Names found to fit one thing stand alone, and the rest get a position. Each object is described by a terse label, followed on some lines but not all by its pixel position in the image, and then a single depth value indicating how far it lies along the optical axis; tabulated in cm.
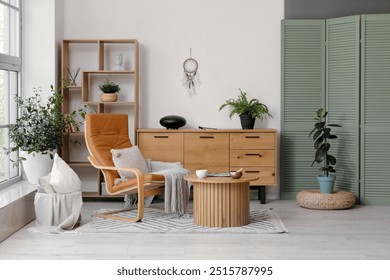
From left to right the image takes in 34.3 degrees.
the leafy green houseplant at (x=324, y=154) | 720
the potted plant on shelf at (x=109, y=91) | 749
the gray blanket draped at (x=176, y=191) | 628
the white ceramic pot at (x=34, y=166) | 680
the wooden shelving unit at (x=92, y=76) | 780
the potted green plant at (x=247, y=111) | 752
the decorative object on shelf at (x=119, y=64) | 758
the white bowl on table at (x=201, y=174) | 593
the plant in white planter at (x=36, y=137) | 668
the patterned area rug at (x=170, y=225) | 572
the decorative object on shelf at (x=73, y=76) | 761
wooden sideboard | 740
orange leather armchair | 612
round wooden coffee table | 582
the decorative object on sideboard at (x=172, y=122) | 750
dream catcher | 782
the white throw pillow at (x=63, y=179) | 590
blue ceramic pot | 719
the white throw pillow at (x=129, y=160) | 643
